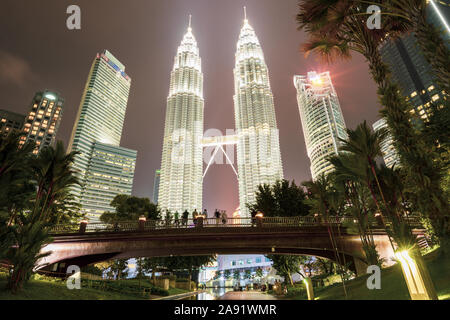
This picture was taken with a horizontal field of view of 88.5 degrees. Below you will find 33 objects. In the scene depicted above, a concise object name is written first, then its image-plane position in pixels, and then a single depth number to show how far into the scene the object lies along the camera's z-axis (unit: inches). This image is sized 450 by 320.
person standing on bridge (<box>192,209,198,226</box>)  837.1
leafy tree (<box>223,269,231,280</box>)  4076.3
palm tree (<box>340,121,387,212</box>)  543.2
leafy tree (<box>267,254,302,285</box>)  1096.9
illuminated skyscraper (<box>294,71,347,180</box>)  6382.9
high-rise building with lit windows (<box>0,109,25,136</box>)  5349.4
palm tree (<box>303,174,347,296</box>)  806.5
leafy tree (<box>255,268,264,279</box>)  3079.2
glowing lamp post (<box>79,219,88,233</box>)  832.3
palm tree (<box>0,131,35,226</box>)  514.9
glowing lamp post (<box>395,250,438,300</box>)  277.3
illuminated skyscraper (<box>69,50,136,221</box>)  6993.1
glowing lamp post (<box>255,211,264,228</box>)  819.9
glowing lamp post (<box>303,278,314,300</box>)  538.7
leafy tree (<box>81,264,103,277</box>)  1393.0
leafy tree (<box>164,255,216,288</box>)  1255.6
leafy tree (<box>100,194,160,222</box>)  1737.7
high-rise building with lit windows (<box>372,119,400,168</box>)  6808.1
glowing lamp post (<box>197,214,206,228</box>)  819.6
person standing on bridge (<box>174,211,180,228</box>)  832.8
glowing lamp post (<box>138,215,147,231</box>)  827.0
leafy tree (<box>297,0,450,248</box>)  288.8
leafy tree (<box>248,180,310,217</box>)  1152.8
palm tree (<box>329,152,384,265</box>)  549.6
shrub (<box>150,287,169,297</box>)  1055.0
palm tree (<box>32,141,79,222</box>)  603.2
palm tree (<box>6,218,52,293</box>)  463.2
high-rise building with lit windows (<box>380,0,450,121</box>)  4829.7
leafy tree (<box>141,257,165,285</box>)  1283.1
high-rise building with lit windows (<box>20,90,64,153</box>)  5329.7
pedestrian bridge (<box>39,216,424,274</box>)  809.5
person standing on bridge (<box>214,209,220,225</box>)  1022.6
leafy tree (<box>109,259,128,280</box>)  1578.5
